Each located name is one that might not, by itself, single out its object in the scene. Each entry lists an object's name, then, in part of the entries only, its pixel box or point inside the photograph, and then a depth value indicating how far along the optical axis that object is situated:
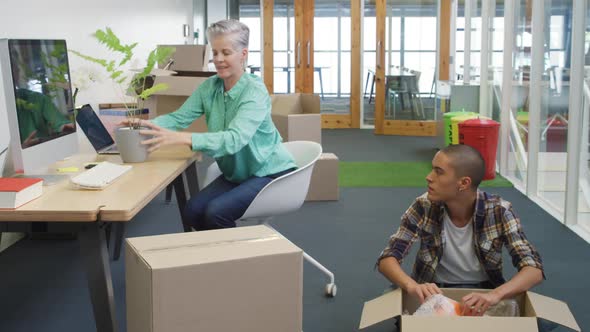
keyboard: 2.40
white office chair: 2.97
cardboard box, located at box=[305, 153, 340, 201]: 5.22
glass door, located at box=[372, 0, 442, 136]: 9.74
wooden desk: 2.10
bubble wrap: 2.23
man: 2.42
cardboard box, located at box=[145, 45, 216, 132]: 4.55
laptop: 3.41
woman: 2.79
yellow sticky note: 2.78
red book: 2.14
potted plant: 2.81
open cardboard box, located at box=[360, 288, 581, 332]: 1.93
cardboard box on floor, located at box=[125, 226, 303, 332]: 1.82
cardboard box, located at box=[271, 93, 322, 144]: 6.13
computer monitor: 2.31
